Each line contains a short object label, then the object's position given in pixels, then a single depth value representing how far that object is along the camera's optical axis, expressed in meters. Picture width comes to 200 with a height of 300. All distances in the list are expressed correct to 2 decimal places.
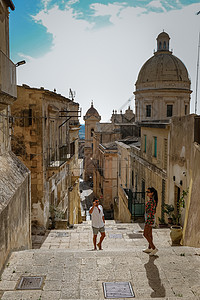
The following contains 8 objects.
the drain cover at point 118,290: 4.93
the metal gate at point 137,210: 16.11
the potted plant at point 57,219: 13.82
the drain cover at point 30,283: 5.15
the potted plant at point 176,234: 9.42
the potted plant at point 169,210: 11.45
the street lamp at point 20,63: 8.74
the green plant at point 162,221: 12.08
